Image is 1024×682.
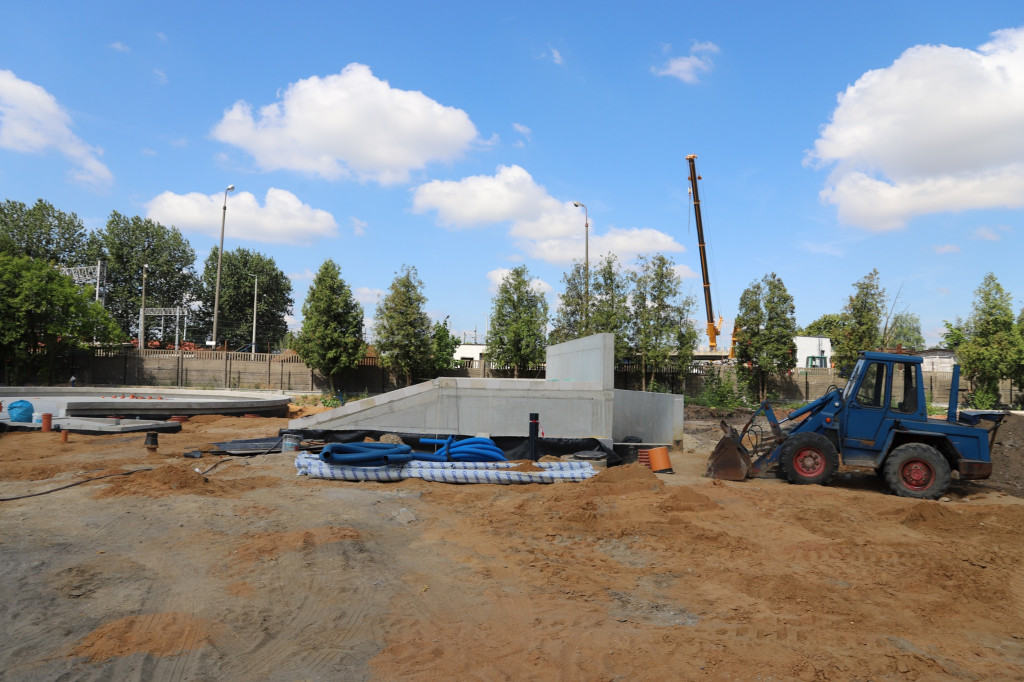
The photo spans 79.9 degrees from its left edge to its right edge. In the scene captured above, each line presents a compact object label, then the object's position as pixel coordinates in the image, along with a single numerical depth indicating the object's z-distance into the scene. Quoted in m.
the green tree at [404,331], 33.41
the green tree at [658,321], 33.97
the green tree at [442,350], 34.22
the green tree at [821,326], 53.49
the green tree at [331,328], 32.44
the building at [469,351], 56.09
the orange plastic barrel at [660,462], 12.66
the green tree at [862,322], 34.72
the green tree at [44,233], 53.47
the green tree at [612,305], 34.38
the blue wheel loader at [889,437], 10.55
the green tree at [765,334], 33.41
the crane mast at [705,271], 37.66
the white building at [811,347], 52.44
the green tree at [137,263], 56.28
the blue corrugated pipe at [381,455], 10.71
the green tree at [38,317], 31.73
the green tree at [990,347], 30.64
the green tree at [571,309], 36.62
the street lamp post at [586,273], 34.44
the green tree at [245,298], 57.91
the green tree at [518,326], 33.75
